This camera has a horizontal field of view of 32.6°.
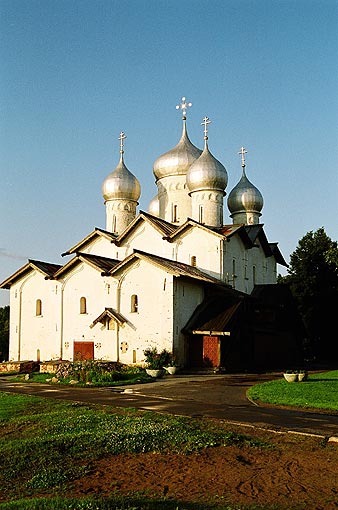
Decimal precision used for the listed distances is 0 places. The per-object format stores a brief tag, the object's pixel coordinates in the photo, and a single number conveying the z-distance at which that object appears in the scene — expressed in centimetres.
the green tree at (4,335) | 5647
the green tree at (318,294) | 4562
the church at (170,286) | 3153
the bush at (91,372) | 2342
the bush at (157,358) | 2778
